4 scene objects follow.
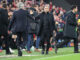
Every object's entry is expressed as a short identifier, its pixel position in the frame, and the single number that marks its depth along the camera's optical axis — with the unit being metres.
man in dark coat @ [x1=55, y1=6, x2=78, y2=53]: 16.81
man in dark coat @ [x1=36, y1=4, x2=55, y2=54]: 15.77
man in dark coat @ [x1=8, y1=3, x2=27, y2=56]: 14.60
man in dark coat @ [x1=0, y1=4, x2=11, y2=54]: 15.44
